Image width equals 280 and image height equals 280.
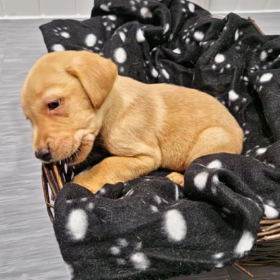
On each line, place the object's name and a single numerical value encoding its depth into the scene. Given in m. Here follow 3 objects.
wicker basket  0.47
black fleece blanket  0.44
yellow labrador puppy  0.49
